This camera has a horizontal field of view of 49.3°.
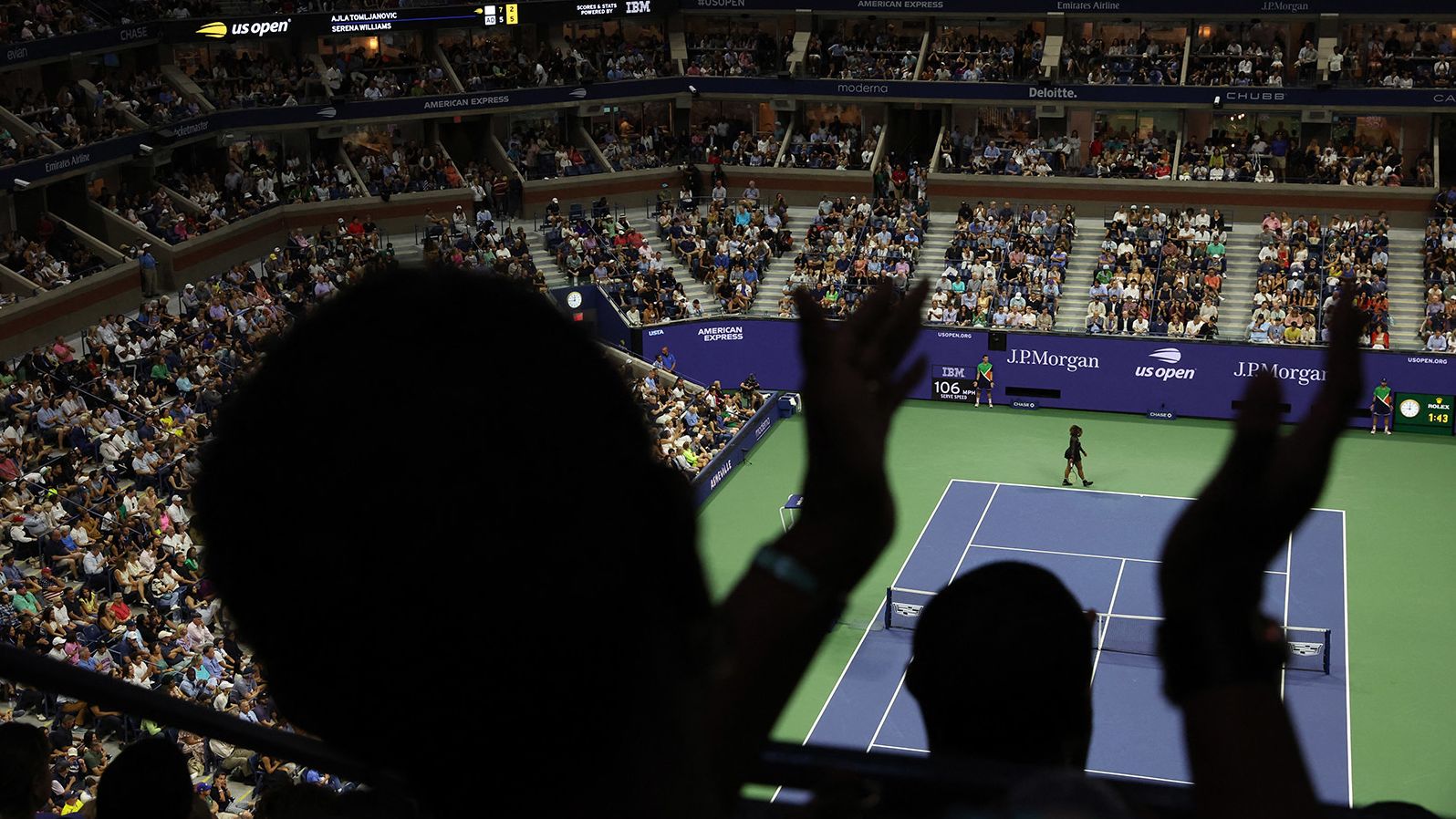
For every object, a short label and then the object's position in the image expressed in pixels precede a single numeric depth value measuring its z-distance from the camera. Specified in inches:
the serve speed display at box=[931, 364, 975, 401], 1476.4
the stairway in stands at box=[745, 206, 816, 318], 1569.9
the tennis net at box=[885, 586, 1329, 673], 952.9
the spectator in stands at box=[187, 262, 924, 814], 53.2
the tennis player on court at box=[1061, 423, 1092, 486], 1251.2
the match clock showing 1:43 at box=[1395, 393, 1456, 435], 1346.0
